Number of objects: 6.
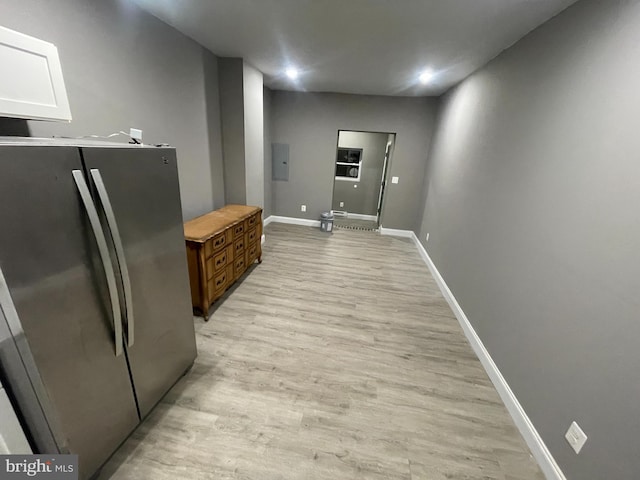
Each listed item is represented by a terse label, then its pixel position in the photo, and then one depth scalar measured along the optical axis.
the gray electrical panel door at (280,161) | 5.29
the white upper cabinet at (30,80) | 1.11
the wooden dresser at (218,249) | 2.36
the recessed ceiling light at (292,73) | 3.54
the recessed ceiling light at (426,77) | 3.27
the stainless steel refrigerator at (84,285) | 0.89
